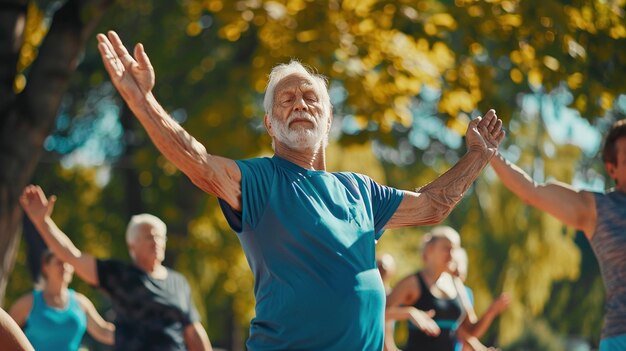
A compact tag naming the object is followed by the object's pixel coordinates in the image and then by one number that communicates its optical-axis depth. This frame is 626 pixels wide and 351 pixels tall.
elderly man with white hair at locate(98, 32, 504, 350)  6.20
